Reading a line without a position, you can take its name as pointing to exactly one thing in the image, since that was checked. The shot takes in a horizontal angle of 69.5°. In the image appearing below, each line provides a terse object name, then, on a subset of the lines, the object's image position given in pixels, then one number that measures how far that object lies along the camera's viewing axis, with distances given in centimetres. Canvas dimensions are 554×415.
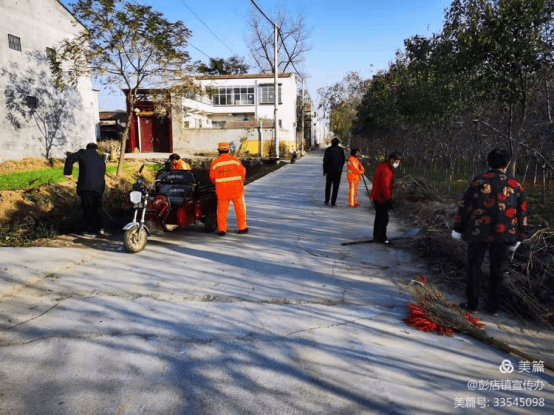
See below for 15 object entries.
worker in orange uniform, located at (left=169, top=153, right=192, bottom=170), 831
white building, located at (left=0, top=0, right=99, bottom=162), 1791
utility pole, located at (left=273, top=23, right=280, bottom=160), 2436
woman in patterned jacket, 391
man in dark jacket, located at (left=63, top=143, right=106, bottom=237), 729
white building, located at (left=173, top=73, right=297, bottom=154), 4809
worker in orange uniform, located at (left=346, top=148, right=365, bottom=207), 1044
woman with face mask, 670
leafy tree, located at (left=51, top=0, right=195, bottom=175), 1491
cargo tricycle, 627
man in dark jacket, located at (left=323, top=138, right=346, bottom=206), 1050
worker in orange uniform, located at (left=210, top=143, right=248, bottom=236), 707
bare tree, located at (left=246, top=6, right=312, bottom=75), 5622
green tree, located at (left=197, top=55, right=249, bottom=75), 6624
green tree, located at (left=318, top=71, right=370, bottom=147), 4284
